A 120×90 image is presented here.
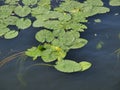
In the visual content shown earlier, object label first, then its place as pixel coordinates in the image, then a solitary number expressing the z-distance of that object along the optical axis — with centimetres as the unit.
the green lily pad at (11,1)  377
